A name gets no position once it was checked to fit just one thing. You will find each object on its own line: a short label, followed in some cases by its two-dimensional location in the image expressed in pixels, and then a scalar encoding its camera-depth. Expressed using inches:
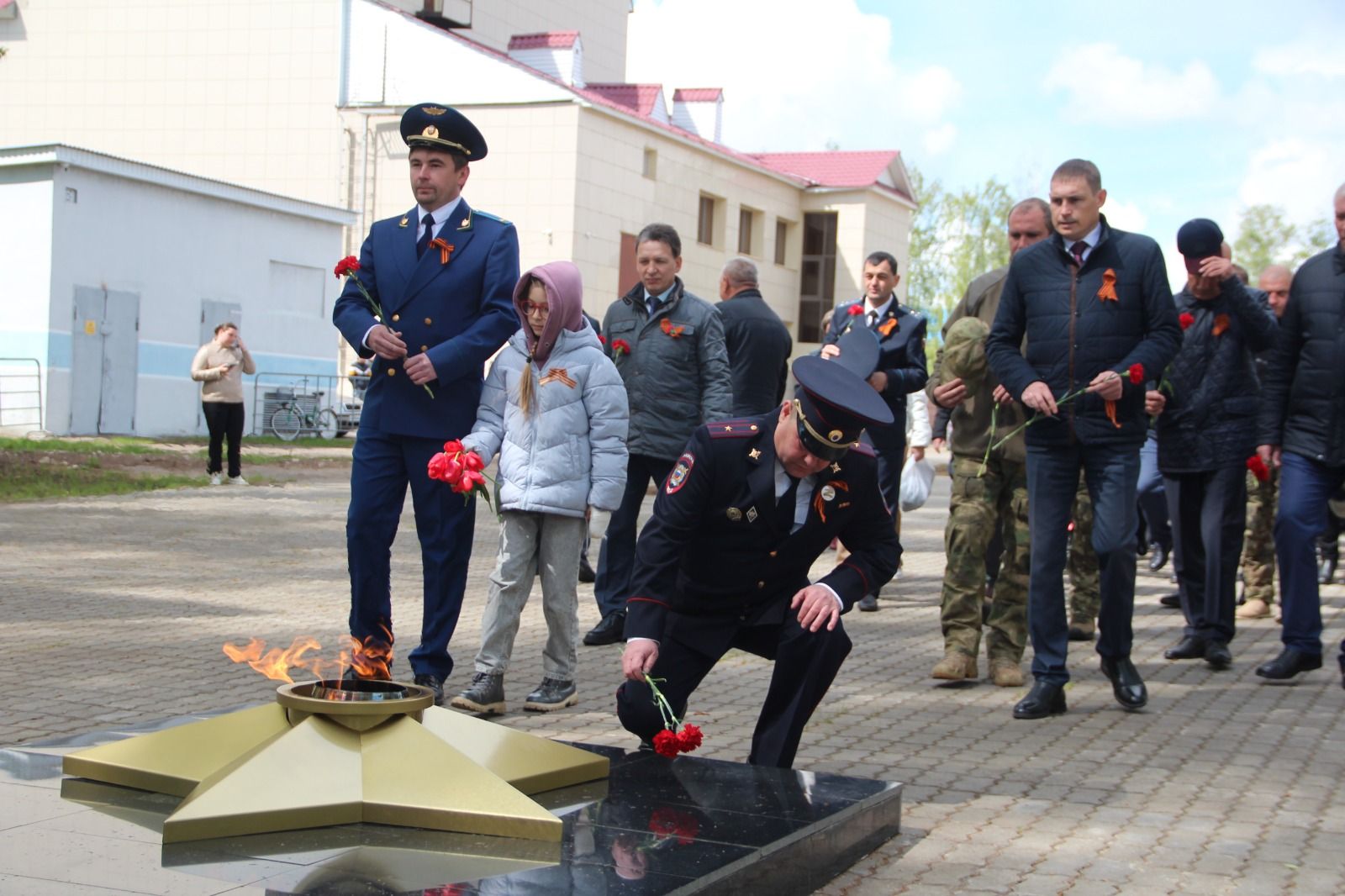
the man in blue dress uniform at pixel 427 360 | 252.2
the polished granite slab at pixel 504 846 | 141.5
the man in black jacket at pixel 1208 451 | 331.6
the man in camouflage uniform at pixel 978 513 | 303.1
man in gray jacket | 341.4
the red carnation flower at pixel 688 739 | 182.2
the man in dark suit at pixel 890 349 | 392.8
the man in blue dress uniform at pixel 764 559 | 191.0
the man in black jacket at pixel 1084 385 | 269.0
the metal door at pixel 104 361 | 1078.4
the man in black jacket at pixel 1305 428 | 292.8
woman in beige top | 711.7
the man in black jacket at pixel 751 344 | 406.3
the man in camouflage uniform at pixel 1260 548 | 422.6
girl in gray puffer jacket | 261.9
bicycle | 1195.3
